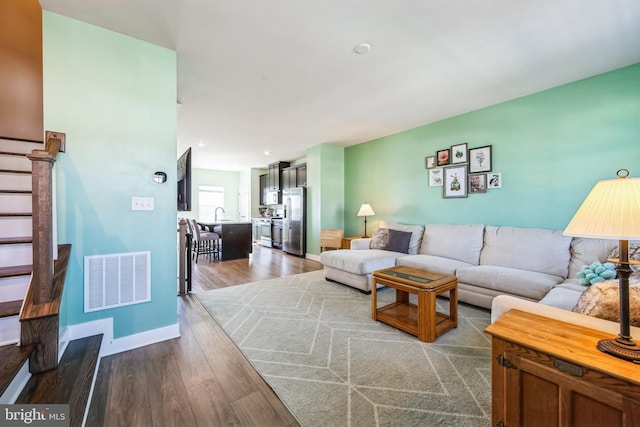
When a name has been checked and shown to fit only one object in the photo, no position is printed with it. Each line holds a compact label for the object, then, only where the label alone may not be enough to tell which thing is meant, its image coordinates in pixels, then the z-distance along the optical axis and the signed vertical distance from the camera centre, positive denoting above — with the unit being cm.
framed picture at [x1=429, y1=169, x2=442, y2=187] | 416 +58
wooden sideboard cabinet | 87 -64
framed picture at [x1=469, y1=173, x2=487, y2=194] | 366 +43
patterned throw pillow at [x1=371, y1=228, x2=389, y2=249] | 426 -45
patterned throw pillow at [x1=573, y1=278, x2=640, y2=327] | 125 -49
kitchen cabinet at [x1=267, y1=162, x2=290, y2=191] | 749 +119
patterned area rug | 147 -116
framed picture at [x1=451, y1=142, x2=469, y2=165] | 385 +91
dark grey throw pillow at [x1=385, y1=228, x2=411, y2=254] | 407 -47
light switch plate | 218 +8
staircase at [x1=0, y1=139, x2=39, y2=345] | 169 -20
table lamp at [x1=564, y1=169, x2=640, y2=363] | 91 -5
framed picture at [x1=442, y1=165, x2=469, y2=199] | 387 +48
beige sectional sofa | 253 -64
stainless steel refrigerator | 607 -23
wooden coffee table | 221 -90
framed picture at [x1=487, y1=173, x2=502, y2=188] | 352 +45
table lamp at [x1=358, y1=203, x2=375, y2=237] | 494 +3
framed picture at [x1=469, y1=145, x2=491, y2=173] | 361 +78
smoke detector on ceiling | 224 +150
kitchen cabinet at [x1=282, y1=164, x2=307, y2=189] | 649 +99
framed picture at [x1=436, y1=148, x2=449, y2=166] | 405 +90
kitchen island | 570 -63
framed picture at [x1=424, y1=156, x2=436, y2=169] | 422 +86
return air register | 201 -56
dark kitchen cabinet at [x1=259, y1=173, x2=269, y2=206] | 843 +87
